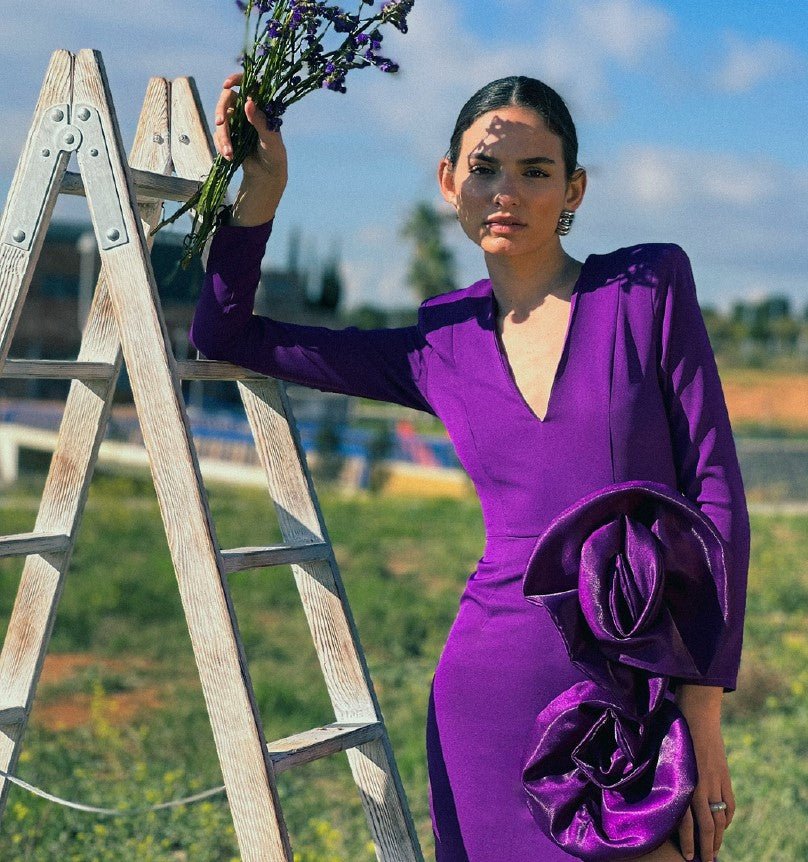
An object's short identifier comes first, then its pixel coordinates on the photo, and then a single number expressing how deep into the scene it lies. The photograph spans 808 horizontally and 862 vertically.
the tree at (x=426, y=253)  49.88
